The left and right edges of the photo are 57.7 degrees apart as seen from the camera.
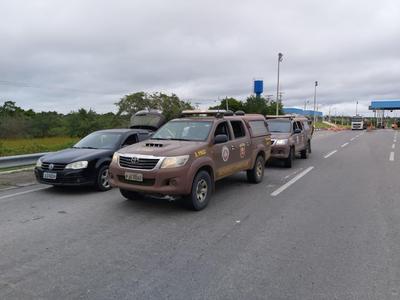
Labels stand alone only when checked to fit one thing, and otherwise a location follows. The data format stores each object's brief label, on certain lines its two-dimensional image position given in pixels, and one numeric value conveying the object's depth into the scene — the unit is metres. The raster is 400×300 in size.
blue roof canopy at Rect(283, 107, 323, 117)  97.62
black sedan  8.16
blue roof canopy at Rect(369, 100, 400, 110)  83.23
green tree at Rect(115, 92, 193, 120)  57.38
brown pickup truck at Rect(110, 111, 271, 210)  6.47
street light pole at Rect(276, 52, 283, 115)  38.93
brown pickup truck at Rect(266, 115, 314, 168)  12.78
